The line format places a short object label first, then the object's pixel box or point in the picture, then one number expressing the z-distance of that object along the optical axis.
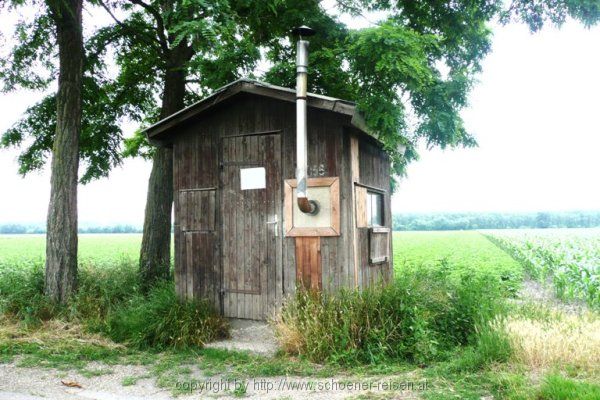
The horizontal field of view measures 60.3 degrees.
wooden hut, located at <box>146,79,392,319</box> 7.86
